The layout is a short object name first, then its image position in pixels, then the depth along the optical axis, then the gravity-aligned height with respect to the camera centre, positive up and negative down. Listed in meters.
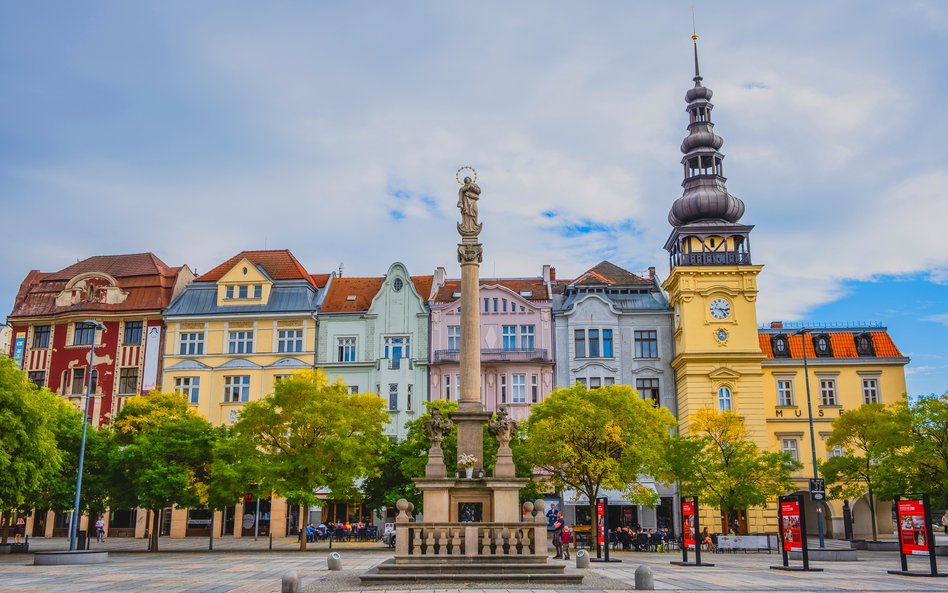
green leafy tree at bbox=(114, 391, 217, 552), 38.03 +1.14
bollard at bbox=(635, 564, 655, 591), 19.53 -2.01
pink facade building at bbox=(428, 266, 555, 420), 52.25 +8.74
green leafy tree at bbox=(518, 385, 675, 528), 38.88 +2.22
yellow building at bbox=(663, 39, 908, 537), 50.34 +8.51
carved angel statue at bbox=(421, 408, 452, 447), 26.31 +1.84
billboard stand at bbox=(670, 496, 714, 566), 29.34 -1.31
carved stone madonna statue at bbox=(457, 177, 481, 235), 29.20 +9.56
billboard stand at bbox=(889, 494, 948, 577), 23.28 -1.04
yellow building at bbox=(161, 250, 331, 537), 52.38 +8.90
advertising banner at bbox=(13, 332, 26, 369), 55.84 +9.12
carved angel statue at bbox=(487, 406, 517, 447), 25.98 +1.84
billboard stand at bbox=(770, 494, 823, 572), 25.84 -1.07
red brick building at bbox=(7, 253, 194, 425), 54.62 +9.99
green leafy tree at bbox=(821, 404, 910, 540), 35.38 +2.08
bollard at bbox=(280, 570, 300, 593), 17.81 -1.92
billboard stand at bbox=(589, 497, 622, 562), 30.64 -1.20
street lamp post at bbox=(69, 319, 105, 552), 31.48 -0.79
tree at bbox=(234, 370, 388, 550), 38.22 +2.27
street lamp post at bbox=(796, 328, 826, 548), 36.59 -1.34
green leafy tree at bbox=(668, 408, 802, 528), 40.91 +0.87
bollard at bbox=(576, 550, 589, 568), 24.34 -1.92
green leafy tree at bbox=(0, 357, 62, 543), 29.59 +1.69
